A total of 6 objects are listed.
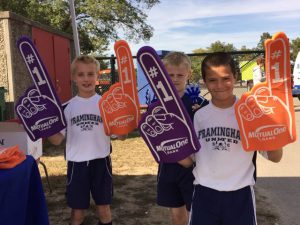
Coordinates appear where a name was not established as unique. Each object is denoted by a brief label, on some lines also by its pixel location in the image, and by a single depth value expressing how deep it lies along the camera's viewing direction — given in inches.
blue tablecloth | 63.5
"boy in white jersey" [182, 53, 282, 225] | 56.5
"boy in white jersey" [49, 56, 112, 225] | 79.2
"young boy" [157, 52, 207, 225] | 70.7
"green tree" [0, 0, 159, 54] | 515.9
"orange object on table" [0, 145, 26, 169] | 64.9
